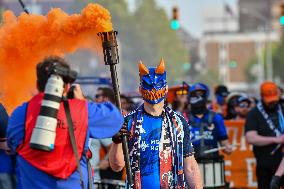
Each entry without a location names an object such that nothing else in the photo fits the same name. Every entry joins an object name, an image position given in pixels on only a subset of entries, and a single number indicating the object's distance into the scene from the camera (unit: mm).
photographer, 10095
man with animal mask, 12937
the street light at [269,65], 150665
